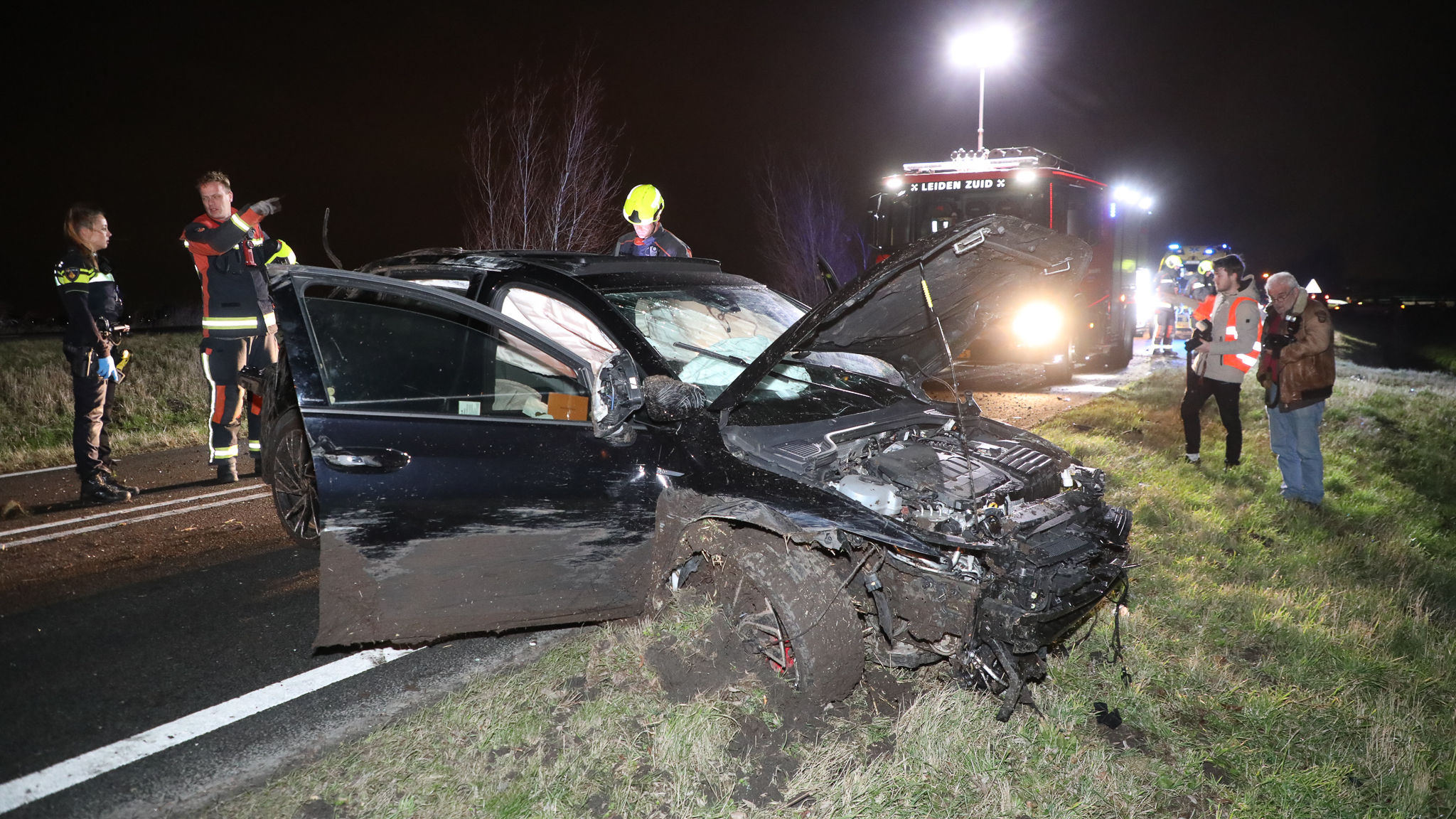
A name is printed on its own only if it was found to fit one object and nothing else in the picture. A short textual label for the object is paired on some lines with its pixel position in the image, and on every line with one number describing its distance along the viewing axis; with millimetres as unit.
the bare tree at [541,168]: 11398
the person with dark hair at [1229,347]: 6438
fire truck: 11367
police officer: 5613
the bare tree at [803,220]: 21266
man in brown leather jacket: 5754
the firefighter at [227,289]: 5832
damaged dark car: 2736
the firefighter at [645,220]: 6438
